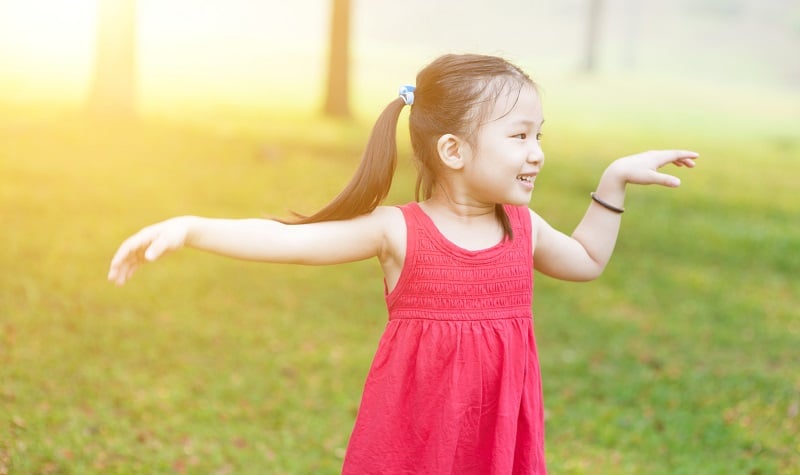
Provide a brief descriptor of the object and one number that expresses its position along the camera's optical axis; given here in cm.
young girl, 281
